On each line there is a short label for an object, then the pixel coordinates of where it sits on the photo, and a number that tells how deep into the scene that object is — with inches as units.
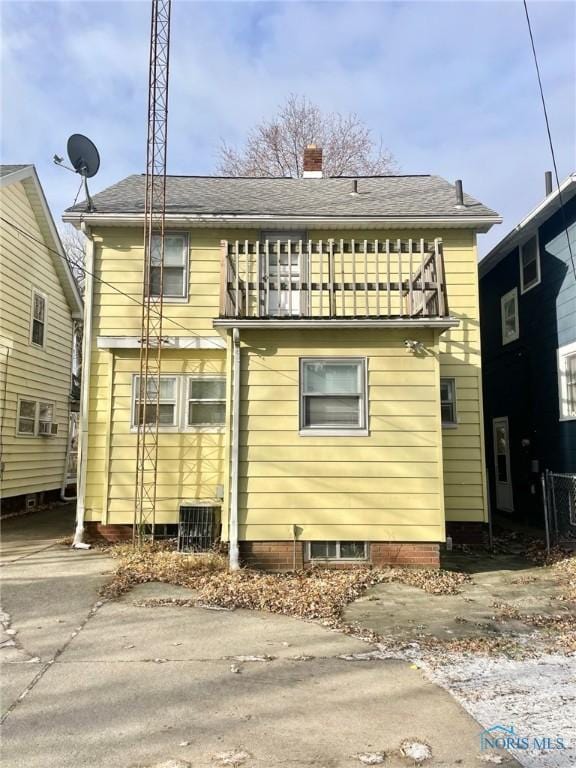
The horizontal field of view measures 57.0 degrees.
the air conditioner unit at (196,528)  309.9
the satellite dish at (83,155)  385.7
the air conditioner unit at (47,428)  525.6
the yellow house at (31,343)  452.1
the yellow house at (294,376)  277.6
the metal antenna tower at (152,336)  338.6
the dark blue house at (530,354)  378.3
